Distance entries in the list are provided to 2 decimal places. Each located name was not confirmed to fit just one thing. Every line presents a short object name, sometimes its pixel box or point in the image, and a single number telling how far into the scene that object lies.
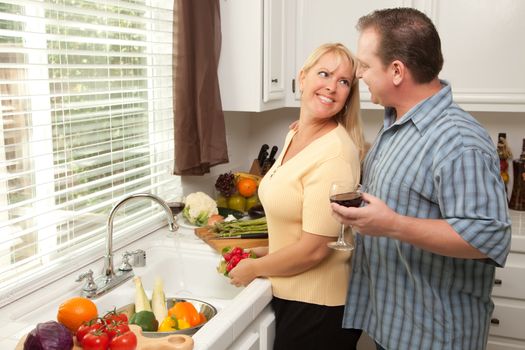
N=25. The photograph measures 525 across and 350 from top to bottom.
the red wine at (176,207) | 2.20
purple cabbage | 1.13
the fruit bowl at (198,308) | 1.71
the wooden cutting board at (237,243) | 2.05
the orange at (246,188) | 2.65
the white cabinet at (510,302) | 2.40
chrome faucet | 1.70
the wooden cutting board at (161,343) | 1.22
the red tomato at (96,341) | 1.17
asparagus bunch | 2.13
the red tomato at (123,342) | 1.18
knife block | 3.00
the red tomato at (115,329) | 1.19
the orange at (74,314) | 1.37
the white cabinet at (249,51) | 2.45
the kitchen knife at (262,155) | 3.02
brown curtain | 2.26
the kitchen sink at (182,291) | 1.45
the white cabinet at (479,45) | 2.44
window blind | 1.63
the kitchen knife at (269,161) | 2.98
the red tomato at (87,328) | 1.21
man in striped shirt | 1.29
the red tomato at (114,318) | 1.24
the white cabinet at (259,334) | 1.59
